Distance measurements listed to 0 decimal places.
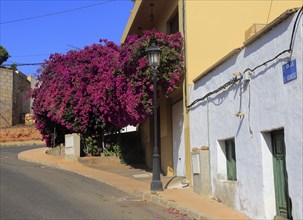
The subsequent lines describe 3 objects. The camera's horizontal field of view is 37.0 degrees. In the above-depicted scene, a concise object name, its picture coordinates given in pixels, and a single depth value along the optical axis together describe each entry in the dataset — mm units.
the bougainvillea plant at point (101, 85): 15961
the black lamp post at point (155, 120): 13250
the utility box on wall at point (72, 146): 22016
